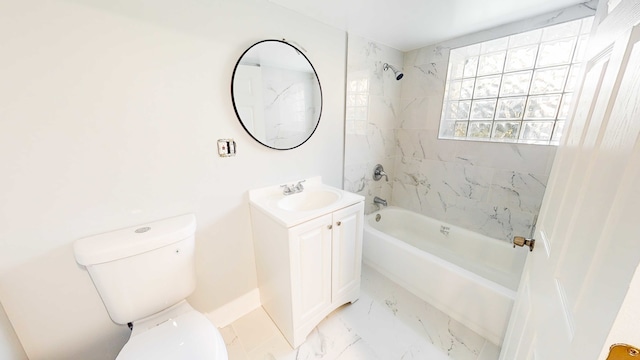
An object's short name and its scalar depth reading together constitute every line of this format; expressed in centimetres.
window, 147
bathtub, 133
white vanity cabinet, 119
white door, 34
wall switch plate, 126
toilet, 88
